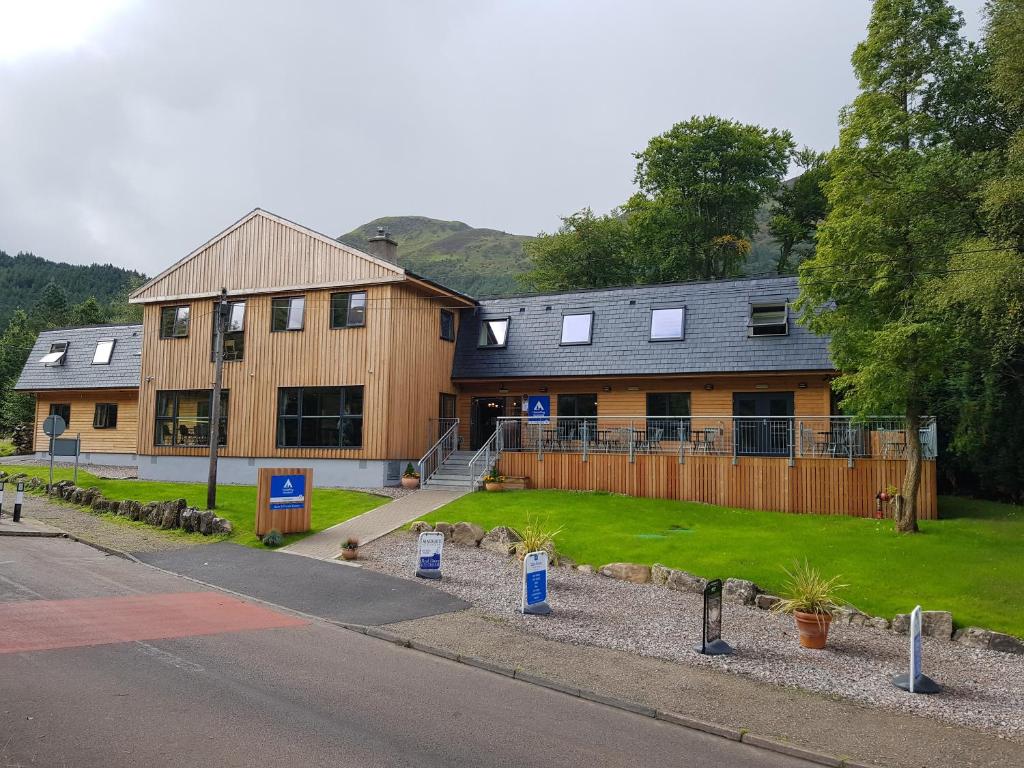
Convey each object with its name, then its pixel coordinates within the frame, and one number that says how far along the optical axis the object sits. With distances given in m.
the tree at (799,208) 39.12
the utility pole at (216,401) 19.18
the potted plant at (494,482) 21.75
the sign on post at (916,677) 8.03
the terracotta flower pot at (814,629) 9.60
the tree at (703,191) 39.75
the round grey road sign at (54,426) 20.05
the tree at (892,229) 15.26
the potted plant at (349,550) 14.50
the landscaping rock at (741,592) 11.84
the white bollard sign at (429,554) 13.05
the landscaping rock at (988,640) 9.77
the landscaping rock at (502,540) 15.09
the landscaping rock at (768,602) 11.56
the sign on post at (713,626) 9.20
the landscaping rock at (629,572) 13.16
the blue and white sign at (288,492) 16.27
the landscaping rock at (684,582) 12.41
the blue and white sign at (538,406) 26.11
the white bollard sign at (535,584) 10.98
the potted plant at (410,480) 22.97
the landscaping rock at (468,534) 15.66
